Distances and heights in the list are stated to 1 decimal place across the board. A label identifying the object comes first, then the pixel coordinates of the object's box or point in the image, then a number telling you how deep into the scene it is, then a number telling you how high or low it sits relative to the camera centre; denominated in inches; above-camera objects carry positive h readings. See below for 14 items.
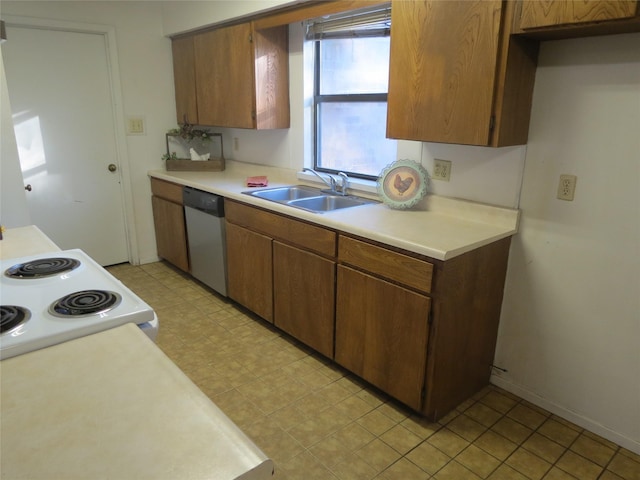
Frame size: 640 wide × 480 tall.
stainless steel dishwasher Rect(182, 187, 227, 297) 125.0 -34.0
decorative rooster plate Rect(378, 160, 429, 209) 95.9 -13.6
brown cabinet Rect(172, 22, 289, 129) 124.6 +12.3
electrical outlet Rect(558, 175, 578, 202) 77.3 -11.1
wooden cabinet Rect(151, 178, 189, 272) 144.6 -34.7
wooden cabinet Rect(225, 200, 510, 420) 77.2 -35.3
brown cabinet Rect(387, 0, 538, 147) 71.2 +7.9
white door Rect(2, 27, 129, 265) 132.5 -5.6
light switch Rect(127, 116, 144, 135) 152.4 -2.9
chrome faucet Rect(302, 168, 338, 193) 116.3 -16.0
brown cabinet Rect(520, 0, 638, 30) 57.0 +14.5
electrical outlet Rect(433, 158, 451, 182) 94.2 -10.2
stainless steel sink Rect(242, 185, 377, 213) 111.2 -20.0
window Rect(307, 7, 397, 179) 108.1 +6.6
